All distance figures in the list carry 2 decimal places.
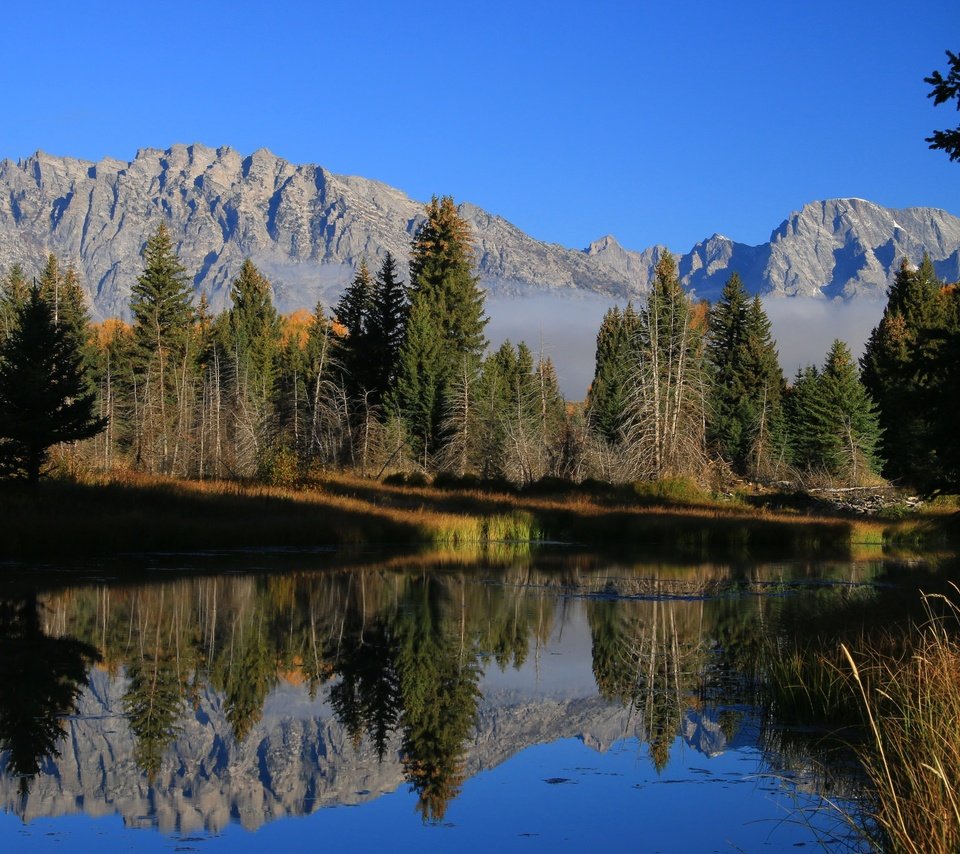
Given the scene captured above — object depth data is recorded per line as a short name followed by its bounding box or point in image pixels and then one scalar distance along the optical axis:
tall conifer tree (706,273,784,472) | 78.56
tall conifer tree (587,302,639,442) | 78.02
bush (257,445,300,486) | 42.28
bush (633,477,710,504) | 49.53
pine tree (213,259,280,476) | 60.66
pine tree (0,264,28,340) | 77.51
